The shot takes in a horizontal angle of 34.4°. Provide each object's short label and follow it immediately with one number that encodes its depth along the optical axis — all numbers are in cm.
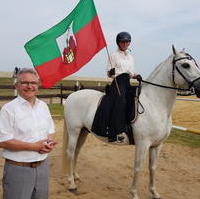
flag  519
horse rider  470
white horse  447
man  245
